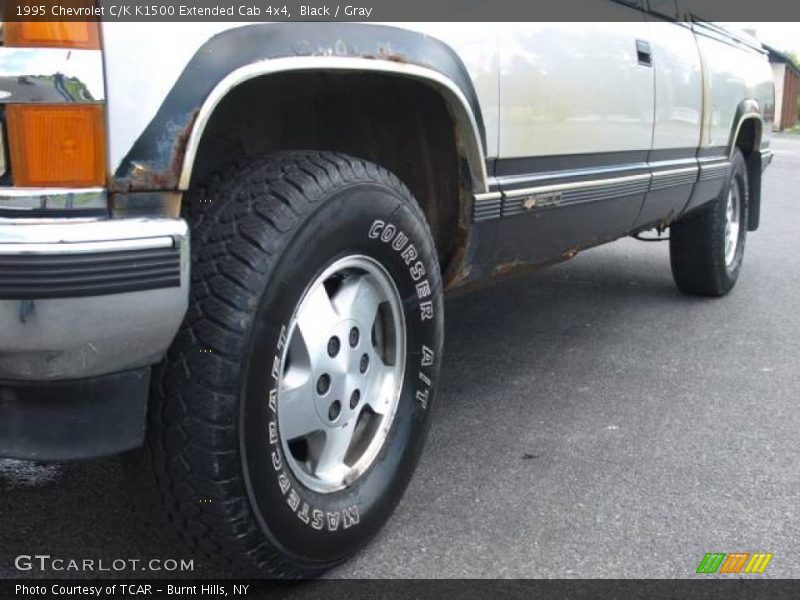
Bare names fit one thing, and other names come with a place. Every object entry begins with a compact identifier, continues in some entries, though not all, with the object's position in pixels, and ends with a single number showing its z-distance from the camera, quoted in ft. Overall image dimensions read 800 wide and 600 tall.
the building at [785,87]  130.82
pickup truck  5.78
